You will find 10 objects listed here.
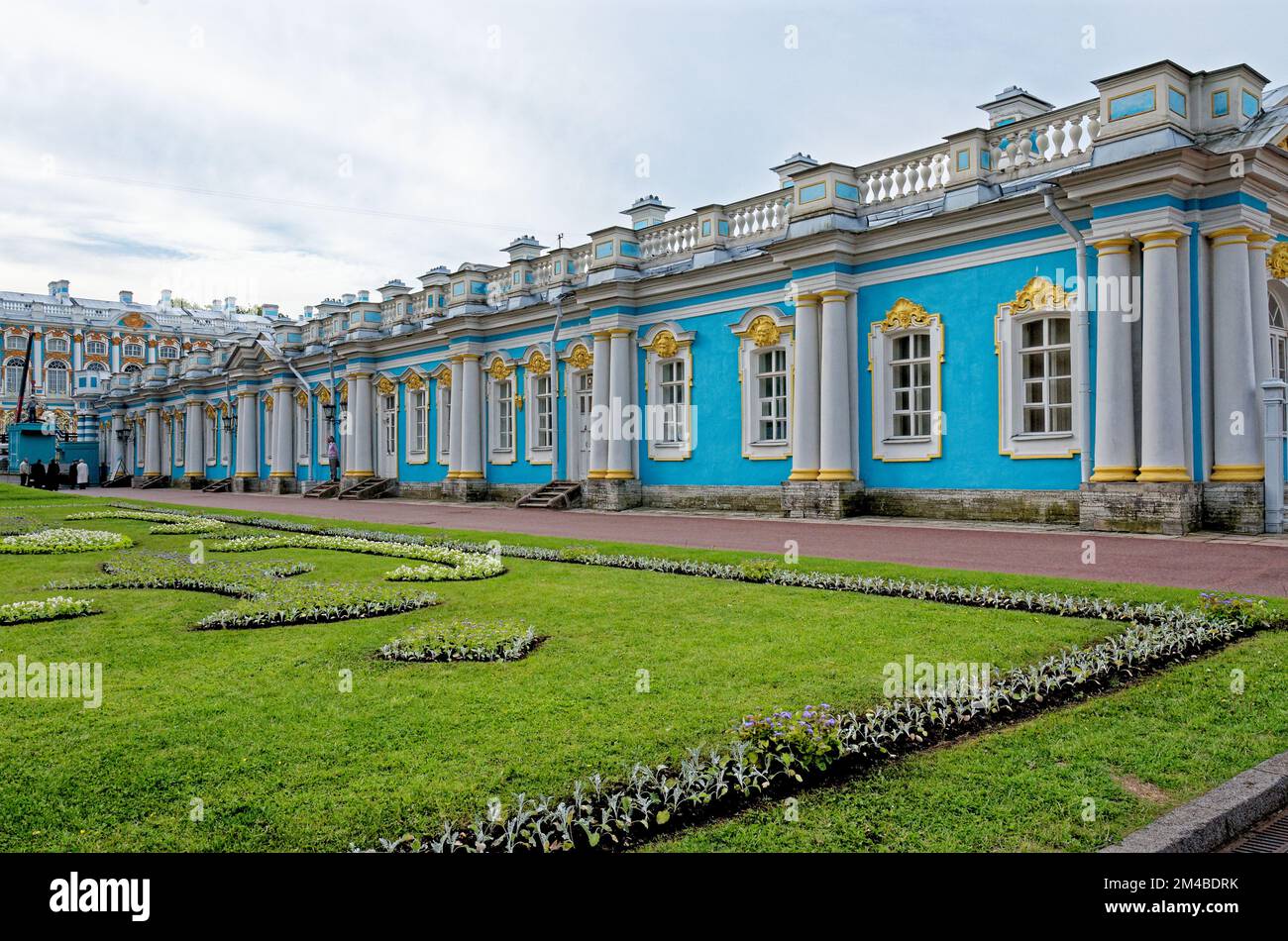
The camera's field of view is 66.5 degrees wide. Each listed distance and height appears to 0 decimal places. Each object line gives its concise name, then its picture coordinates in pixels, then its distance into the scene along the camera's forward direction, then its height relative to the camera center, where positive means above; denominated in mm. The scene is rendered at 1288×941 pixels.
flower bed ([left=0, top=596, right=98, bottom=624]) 7426 -947
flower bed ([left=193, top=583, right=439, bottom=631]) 7348 -967
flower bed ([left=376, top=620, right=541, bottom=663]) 6070 -1020
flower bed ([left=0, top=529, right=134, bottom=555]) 13008 -750
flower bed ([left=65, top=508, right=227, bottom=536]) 16219 -648
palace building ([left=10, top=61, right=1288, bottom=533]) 14422 +2822
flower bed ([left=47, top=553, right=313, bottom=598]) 9172 -899
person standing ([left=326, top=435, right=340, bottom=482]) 34938 +988
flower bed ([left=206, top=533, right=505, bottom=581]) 10250 -855
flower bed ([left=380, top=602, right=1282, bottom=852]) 3379 -1162
